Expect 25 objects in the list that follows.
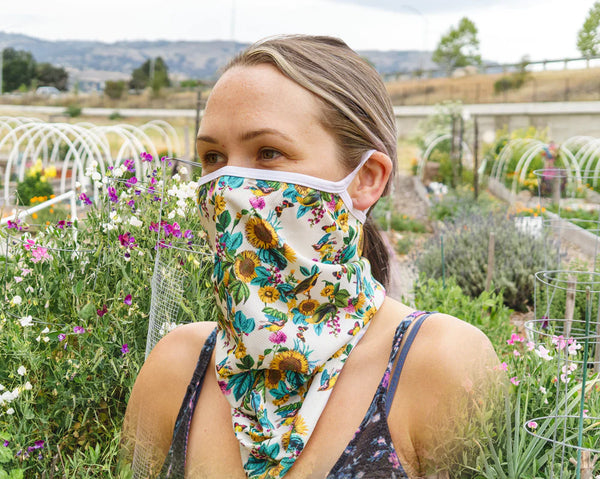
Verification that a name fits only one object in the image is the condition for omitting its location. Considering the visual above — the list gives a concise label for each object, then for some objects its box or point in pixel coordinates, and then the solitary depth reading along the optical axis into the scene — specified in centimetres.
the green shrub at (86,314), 236
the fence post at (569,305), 318
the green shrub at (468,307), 448
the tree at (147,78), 7450
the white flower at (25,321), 246
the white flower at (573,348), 241
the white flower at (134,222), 276
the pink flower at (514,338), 284
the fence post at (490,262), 544
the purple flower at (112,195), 289
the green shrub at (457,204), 1153
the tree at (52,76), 10475
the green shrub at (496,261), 644
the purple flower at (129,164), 312
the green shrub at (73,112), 5909
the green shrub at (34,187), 1046
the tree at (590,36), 4218
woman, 125
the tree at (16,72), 10744
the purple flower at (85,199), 302
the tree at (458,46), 7962
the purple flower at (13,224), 310
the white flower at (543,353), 220
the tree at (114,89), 7069
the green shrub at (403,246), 997
